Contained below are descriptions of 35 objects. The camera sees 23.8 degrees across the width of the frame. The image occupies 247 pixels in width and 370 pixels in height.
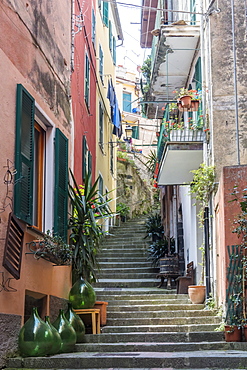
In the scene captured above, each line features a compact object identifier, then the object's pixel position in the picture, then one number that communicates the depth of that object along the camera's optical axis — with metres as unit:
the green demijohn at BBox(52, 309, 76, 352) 7.64
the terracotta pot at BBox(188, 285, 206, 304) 11.05
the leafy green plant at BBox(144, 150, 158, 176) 18.59
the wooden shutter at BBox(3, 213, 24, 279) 6.34
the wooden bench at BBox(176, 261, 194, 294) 12.20
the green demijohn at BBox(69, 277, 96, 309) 9.16
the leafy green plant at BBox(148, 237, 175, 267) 14.78
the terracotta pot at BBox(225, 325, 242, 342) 8.59
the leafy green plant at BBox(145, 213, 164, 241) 17.36
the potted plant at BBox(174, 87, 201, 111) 11.98
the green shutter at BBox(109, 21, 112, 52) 23.35
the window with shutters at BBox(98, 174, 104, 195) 19.50
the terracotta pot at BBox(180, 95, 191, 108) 11.96
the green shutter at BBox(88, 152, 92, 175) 16.67
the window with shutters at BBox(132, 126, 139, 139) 34.97
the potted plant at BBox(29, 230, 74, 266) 7.37
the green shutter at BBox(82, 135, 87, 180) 15.14
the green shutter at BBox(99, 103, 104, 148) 20.18
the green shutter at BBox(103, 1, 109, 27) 21.64
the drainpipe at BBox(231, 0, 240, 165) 10.75
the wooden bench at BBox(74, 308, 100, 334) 9.15
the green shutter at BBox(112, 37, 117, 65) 24.39
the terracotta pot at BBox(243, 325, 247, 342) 8.53
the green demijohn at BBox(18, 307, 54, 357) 6.75
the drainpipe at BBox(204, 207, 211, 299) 11.18
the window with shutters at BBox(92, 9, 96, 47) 18.12
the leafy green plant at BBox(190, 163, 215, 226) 10.95
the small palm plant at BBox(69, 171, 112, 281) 9.40
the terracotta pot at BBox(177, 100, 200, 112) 12.07
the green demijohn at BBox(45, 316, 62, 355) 7.09
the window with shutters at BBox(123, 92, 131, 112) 36.95
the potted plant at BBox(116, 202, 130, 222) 24.64
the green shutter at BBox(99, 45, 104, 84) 20.09
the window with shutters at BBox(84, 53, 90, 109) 16.00
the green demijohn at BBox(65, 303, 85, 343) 8.38
